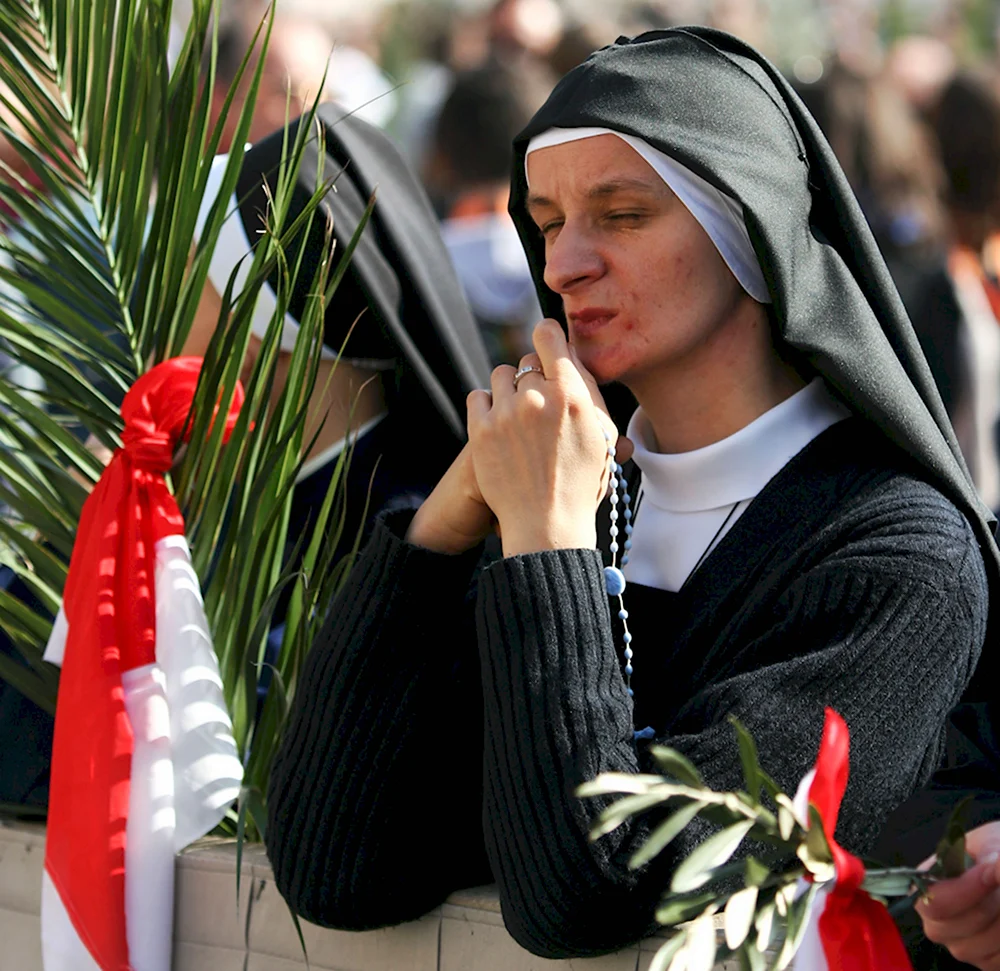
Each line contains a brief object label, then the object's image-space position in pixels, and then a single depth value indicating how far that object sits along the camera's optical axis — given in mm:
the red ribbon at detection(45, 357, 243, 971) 5105
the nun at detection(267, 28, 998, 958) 4008
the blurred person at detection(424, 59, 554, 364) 10141
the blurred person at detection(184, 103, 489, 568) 6074
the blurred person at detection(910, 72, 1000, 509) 9391
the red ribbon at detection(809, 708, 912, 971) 2871
